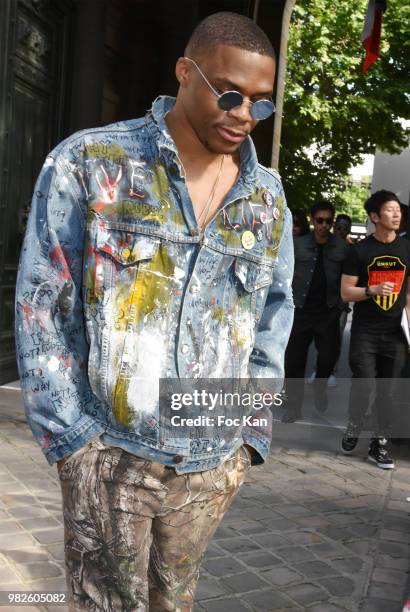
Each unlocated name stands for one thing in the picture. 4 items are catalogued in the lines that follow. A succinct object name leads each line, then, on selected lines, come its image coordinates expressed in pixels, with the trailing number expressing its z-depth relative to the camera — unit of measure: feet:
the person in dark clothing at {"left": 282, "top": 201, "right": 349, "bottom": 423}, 27.09
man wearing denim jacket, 6.71
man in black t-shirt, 22.03
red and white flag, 28.68
